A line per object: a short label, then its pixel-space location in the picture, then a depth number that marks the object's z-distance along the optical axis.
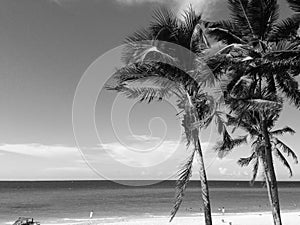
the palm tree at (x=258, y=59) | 8.96
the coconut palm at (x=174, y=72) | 8.80
